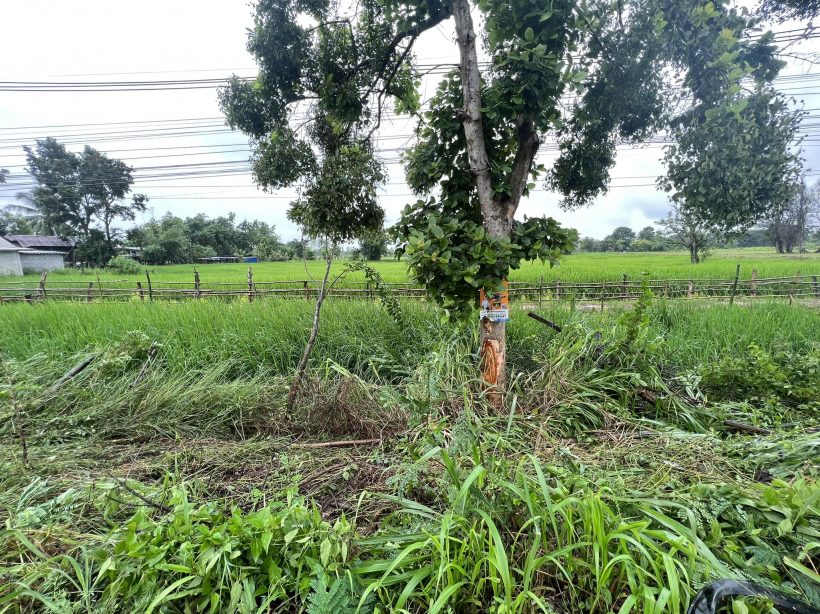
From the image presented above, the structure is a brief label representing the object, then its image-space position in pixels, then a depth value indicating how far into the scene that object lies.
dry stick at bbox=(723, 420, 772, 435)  2.13
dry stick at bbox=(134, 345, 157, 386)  3.22
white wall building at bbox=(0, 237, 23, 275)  26.41
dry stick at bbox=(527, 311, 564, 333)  3.17
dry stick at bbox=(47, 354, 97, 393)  2.96
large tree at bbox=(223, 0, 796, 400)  2.04
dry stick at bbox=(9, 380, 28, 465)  2.00
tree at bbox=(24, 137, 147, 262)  31.34
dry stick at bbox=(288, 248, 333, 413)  2.70
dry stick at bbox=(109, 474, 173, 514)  1.48
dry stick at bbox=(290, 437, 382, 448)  2.25
